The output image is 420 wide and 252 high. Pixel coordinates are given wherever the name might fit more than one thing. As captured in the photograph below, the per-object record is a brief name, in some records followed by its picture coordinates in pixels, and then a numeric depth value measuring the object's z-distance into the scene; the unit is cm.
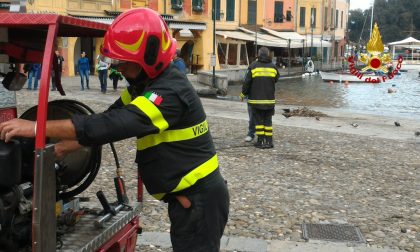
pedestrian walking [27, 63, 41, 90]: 1605
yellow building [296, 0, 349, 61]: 5749
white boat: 3725
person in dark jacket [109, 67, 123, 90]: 1927
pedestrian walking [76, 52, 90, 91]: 2016
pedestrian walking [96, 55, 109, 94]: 1888
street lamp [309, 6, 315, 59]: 5559
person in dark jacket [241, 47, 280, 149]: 975
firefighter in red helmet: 250
